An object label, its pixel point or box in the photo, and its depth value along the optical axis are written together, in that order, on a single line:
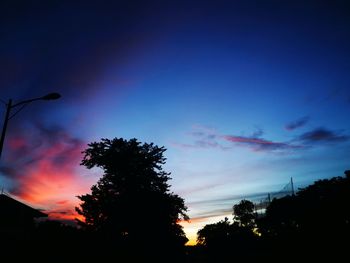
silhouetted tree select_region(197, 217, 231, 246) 75.69
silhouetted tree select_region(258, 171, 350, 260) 30.03
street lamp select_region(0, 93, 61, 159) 15.10
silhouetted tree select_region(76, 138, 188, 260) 41.94
